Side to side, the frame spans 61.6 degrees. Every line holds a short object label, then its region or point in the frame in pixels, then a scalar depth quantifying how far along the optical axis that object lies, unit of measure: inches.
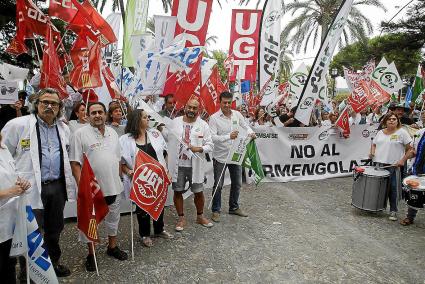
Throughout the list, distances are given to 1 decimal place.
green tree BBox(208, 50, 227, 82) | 1711.2
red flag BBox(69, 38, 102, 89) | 190.5
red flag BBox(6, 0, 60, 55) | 197.9
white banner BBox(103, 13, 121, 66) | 297.4
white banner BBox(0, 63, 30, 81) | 269.9
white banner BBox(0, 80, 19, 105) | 204.7
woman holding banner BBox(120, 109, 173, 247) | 164.4
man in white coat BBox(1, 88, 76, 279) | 126.0
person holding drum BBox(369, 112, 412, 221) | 223.0
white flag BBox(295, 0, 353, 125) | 290.4
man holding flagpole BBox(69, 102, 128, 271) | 142.7
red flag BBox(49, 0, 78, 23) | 205.8
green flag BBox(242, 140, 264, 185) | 234.3
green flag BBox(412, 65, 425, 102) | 425.3
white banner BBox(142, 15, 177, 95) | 209.8
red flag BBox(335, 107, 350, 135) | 327.6
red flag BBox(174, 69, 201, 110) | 206.1
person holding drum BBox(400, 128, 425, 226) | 199.6
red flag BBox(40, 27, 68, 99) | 186.2
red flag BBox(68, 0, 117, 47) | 201.9
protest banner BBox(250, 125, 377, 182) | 321.1
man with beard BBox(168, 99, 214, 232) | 191.0
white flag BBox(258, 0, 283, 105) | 308.3
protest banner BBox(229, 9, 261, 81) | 315.0
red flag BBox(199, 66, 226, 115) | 247.1
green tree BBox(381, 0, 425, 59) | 823.1
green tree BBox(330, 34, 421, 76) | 868.6
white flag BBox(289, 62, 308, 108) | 480.7
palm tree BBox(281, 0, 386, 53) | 845.8
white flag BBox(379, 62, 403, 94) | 355.9
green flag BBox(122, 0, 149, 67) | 245.1
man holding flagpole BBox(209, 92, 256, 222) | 211.8
